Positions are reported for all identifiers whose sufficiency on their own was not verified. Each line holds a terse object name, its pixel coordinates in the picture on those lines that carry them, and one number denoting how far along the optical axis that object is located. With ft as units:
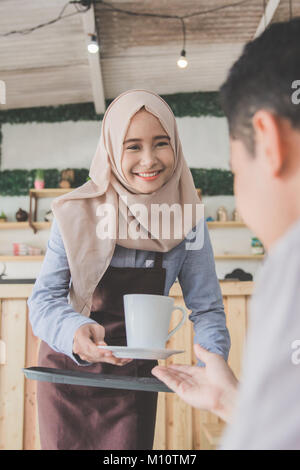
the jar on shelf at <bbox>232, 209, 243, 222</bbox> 18.92
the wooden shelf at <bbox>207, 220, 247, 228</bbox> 18.61
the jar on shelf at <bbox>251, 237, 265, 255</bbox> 18.69
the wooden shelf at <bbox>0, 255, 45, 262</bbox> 18.12
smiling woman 4.08
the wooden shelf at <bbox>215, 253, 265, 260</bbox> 18.44
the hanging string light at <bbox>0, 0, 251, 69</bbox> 14.40
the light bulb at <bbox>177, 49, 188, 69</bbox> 15.48
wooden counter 7.25
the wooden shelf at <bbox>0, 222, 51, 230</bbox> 18.48
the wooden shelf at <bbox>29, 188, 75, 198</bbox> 18.60
